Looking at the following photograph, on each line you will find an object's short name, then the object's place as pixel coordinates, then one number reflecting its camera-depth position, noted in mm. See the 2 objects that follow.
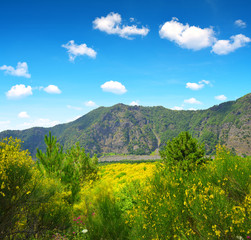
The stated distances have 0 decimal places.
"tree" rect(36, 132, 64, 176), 15481
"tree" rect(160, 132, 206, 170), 13852
